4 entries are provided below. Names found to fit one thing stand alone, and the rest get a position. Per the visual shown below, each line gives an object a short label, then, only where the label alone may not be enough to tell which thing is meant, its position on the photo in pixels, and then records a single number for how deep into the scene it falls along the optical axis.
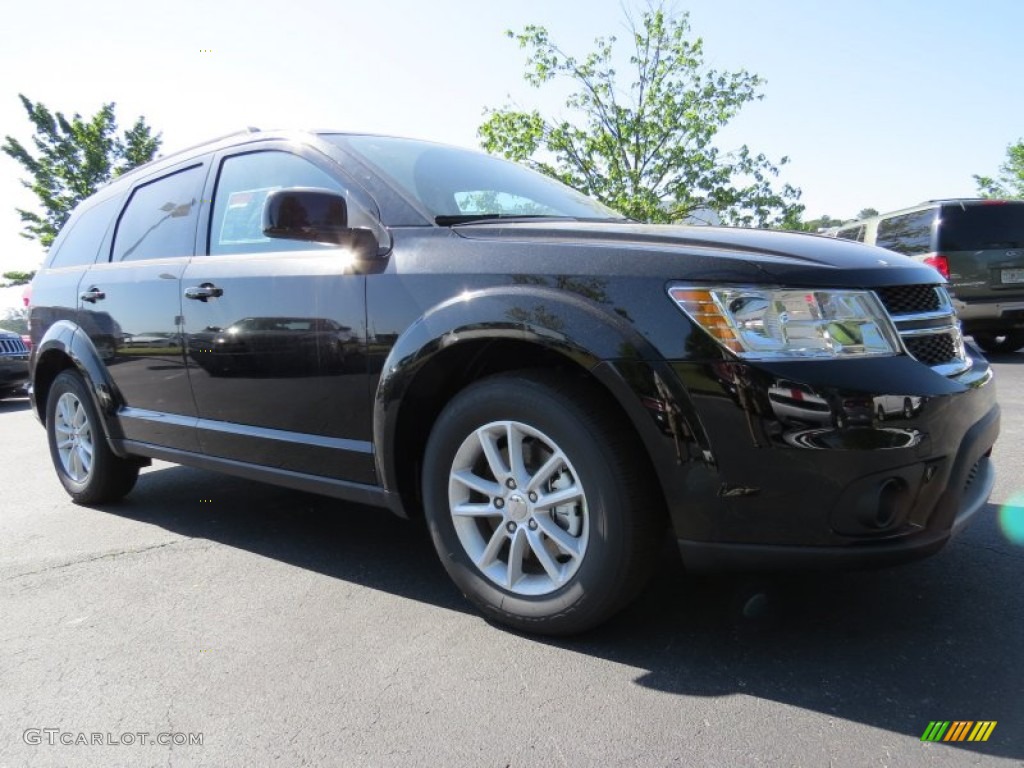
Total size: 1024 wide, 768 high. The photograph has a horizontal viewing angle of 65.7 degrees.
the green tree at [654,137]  20.56
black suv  2.05
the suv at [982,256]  9.35
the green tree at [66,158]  31.77
